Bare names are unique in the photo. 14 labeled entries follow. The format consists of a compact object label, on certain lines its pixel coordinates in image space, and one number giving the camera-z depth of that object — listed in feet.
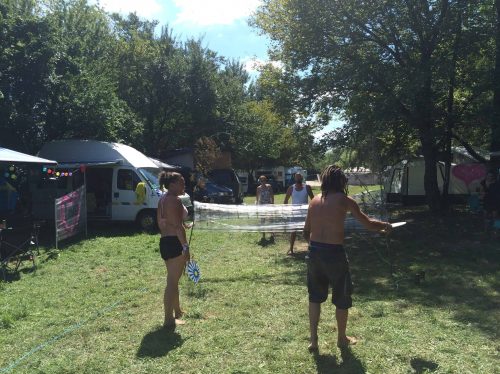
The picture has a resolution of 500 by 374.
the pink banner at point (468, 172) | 64.85
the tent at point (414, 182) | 66.80
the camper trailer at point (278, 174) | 138.92
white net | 26.99
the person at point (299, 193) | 32.32
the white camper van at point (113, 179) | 44.32
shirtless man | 13.84
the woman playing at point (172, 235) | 16.72
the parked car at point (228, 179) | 78.12
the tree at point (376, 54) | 39.04
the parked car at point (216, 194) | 67.04
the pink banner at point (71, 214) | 35.12
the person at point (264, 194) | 38.58
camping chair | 26.45
